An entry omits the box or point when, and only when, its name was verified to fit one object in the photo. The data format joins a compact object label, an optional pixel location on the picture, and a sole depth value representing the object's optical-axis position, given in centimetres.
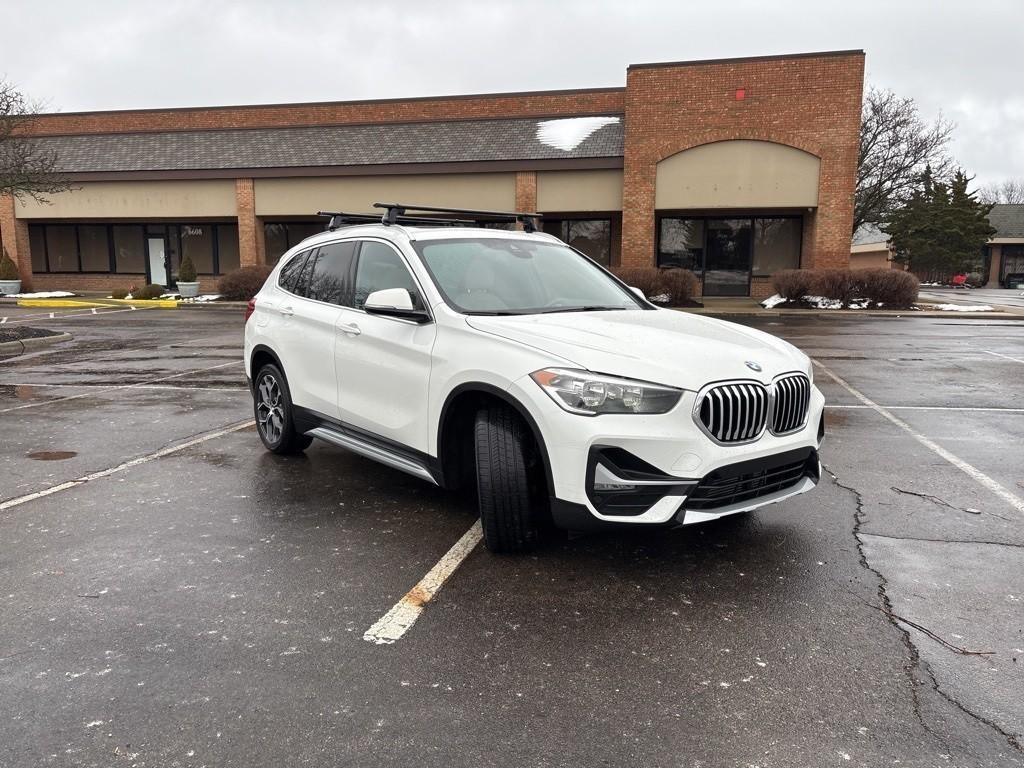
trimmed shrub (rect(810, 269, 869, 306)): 2459
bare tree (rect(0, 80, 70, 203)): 1600
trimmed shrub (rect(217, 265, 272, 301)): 2775
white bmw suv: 372
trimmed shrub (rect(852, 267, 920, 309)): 2466
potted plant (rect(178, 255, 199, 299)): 2906
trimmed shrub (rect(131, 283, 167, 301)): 2880
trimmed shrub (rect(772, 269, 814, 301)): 2455
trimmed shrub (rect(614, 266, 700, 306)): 2456
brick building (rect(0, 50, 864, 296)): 2523
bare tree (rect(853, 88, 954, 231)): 4262
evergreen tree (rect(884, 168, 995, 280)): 5006
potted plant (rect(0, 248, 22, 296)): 3039
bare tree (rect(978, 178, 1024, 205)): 9881
